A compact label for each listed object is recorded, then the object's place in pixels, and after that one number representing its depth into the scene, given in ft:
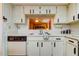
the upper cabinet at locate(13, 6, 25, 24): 6.93
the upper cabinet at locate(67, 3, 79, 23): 5.04
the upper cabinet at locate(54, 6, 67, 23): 6.91
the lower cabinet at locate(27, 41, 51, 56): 5.99
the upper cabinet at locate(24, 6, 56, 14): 6.88
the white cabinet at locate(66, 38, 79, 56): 3.86
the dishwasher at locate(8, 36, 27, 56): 6.02
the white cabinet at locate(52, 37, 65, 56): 5.96
